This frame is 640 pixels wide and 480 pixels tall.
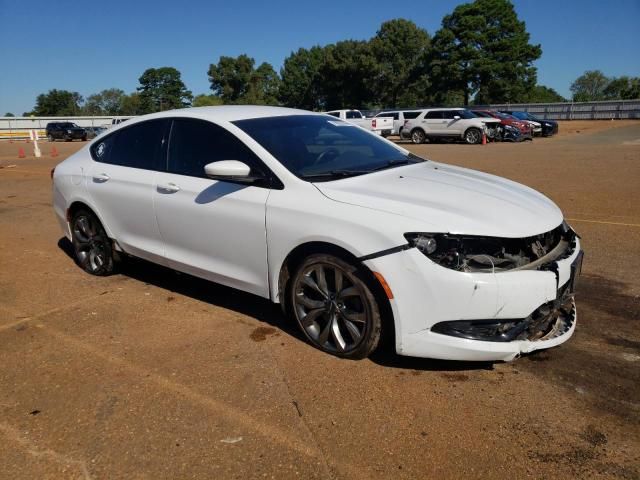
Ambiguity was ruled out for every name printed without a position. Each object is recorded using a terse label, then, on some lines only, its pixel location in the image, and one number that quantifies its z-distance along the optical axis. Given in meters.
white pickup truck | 28.24
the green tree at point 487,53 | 55.97
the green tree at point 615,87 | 95.77
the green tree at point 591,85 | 109.50
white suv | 24.52
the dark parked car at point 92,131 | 43.69
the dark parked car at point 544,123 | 27.92
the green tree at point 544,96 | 59.44
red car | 24.73
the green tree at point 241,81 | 93.19
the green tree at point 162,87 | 113.88
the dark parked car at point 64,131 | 41.84
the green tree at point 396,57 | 68.50
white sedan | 2.93
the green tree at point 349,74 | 68.81
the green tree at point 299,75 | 86.50
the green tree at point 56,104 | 109.06
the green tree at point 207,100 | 88.61
